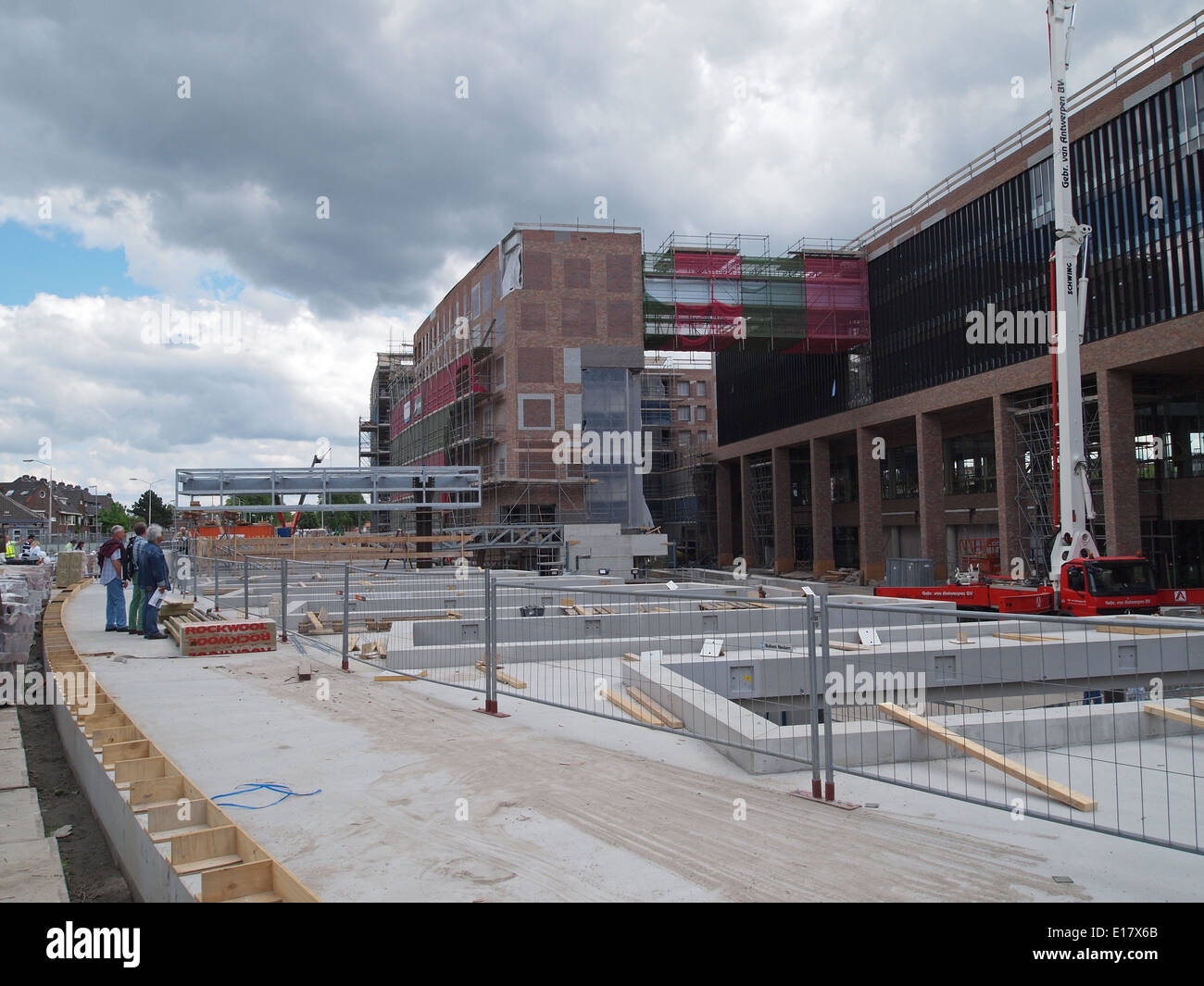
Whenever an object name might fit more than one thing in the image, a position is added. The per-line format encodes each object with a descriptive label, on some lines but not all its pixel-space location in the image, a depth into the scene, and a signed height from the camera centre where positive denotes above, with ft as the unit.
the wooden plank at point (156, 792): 15.48 -4.58
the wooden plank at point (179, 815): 14.57 -4.71
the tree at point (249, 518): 131.17 +7.23
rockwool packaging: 39.11 -4.22
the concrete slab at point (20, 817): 18.20 -6.18
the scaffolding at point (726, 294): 135.54 +40.77
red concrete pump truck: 62.95 +1.40
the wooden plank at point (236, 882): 11.66 -4.80
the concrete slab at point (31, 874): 14.85 -6.18
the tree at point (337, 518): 336.90 +13.58
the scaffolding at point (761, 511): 181.06 +5.96
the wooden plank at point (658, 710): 25.41 -5.51
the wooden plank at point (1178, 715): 20.57 -5.27
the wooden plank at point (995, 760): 17.37 -5.27
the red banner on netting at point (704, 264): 136.15 +46.04
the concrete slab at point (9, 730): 26.76 -6.10
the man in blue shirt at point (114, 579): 45.55 -1.44
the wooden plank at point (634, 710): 25.40 -5.47
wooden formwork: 11.85 -4.68
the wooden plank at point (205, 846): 13.00 -4.76
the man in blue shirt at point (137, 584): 43.81 -1.73
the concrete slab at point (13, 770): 22.44 -6.18
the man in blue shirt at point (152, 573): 43.29 -1.11
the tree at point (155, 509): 289.74 +16.22
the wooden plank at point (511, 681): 29.37 -5.01
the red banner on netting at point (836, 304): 138.00 +39.64
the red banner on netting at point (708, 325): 135.23 +35.95
